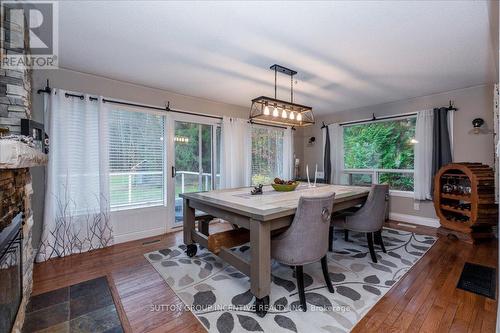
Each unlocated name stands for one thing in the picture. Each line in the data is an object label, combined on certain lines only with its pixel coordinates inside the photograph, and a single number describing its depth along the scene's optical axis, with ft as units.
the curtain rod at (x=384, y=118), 12.14
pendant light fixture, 8.59
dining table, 5.84
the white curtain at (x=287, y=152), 17.53
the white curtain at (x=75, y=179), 8.88
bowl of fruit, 9.65
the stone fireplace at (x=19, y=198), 3.91
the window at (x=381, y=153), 14.14
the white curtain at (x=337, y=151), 16.79
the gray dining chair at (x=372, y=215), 8.43
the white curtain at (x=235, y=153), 14.02
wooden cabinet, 10.07
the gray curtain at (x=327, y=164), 17.12
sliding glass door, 12.75
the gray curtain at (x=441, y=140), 12.22
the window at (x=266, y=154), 15.96
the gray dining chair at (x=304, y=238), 5.98
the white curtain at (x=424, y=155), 12.78
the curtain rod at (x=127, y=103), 8.86
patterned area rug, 5.47
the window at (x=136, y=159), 10.67
